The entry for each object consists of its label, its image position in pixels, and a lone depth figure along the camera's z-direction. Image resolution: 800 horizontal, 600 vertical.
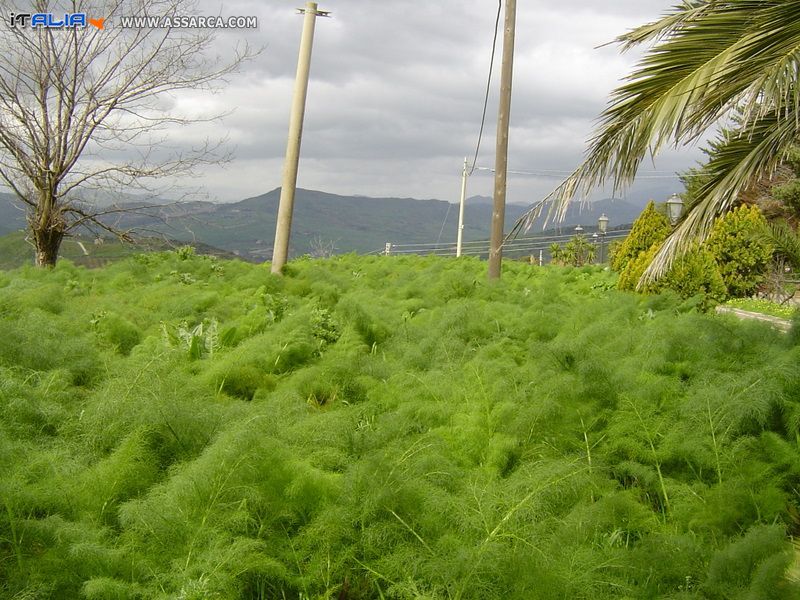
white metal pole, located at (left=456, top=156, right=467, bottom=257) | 30.59
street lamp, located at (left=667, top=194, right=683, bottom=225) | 14.27
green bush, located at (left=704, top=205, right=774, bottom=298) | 11.81
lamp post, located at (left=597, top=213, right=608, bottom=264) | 22.33
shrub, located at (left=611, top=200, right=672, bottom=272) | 14.48
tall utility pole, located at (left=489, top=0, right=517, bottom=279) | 11.85
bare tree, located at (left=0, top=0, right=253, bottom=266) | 11.06
